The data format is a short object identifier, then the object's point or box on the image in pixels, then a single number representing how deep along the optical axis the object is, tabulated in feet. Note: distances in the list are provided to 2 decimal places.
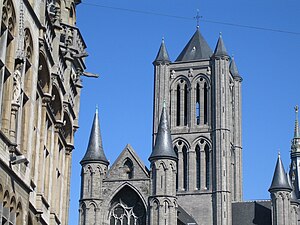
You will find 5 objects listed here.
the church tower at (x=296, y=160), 373.81
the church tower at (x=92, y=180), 234.38
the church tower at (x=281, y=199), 256.73
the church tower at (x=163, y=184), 228.43
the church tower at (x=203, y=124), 275.80
